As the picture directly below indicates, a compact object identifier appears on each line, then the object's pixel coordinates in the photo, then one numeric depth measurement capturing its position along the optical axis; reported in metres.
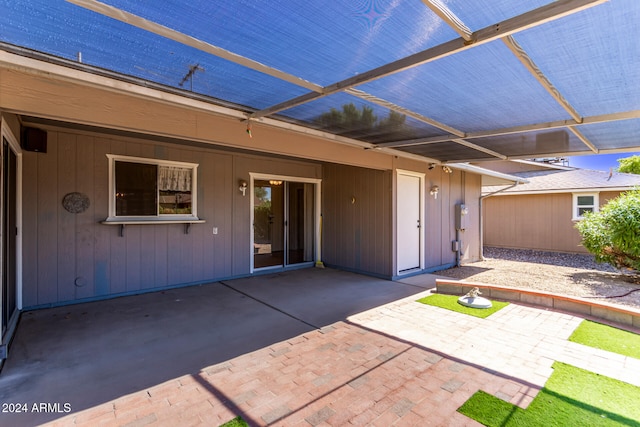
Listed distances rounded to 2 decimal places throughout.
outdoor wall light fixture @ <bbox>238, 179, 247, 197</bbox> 6.46
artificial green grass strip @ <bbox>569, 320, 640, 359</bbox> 3.29
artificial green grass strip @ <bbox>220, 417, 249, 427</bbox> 2.10
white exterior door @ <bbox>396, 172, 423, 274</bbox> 6.72
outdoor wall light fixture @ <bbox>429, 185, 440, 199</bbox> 7.61
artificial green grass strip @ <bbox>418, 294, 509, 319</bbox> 4.45
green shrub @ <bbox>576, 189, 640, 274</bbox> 6.68
